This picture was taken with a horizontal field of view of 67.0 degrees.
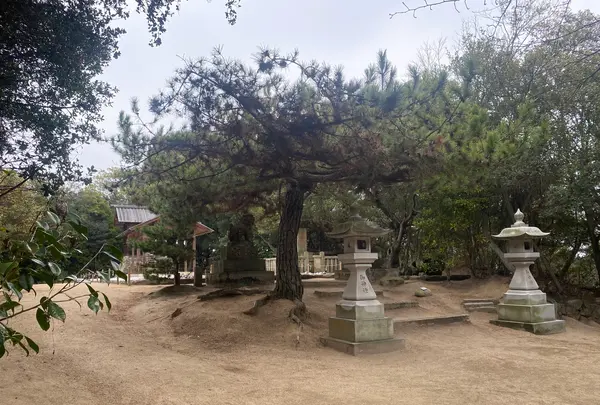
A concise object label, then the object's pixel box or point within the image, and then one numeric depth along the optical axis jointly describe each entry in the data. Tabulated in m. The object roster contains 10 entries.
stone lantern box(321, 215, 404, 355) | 7.11
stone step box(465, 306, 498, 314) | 11.98
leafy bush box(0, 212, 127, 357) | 2.11
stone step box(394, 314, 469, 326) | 9.57
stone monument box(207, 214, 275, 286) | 12.78
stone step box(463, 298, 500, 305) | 12.36
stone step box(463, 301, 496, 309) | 12.08
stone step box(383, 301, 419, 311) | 10.88
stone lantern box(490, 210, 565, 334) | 9.52
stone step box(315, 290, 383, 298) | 11.41
